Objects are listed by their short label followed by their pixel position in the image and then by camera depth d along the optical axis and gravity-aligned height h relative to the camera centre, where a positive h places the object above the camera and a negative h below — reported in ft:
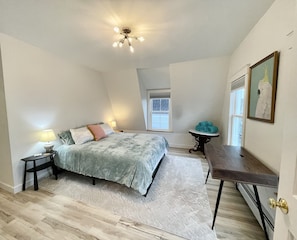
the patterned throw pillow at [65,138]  9.81 -2.13
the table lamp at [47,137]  8.48 -1.82
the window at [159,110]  15.85 -0.36
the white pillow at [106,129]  12.64 -1.99
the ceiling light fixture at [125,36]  6.68 +3.63
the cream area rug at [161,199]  5.64 -4.62
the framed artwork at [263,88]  4.86 +0.71
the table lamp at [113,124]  16.17 -1.93
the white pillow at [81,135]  9.97 -2.02
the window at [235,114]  9.25 -0.47
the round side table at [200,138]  12.46 -2.99
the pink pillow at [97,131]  11.13 -1.96
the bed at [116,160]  7.20 -2.98
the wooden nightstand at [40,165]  7.83 -3.44
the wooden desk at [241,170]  4.46 -2.13
